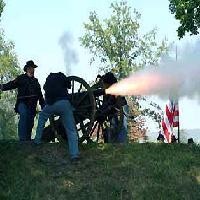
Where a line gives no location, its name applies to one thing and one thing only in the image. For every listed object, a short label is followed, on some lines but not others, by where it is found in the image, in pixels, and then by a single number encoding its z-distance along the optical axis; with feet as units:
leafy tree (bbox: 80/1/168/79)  148.46
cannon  40.32
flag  67.15
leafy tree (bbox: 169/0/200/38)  65.72
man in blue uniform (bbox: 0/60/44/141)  41.57
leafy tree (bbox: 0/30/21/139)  171.01
